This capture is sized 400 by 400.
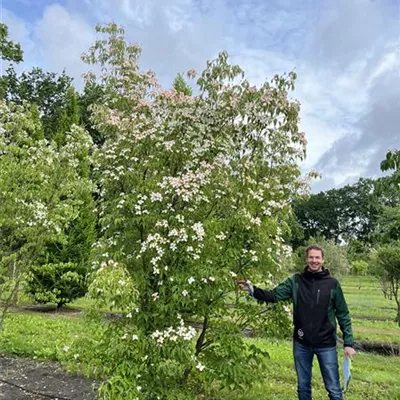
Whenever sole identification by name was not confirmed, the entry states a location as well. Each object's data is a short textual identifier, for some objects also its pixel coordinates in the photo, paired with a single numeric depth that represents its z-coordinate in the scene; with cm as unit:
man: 347
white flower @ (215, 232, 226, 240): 347
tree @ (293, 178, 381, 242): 6291
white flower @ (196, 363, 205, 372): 332
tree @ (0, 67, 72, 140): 2719
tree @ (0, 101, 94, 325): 571
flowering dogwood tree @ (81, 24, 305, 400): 337
